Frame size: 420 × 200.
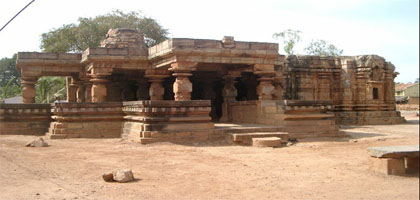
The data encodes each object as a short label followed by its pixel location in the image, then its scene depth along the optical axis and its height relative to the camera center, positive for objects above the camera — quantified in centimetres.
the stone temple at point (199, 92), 1043 +28
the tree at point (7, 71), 4609 +335
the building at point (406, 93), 4144 +47
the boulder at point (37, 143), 956 -95
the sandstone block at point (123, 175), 561 -100
